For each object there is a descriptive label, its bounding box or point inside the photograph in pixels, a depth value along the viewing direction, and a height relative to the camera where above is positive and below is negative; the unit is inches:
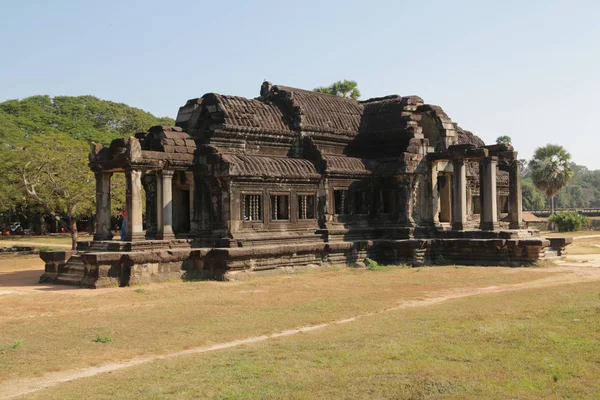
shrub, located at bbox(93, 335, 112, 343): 405.1 -72.9
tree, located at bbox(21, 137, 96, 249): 1166.3 +75.1
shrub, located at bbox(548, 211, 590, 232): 1872.5 -22.2
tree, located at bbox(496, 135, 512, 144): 2509.2 +302.8
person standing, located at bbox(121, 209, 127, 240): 741.5 -13.9
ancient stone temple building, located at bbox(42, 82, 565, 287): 737.0 +31.6
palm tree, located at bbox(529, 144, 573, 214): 1962.4 +130.6
